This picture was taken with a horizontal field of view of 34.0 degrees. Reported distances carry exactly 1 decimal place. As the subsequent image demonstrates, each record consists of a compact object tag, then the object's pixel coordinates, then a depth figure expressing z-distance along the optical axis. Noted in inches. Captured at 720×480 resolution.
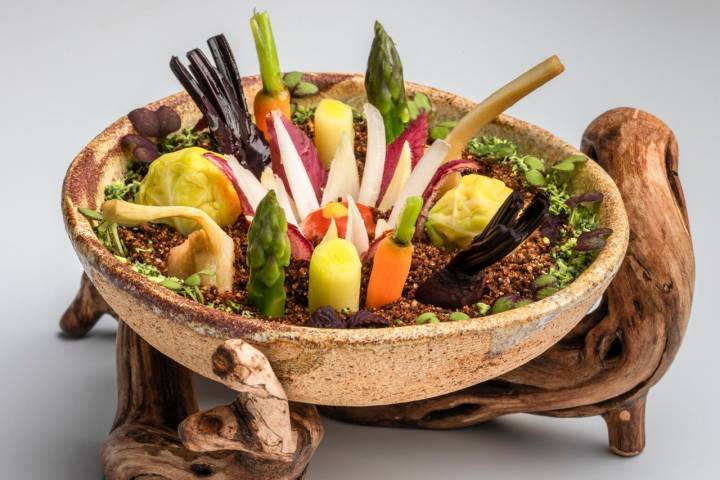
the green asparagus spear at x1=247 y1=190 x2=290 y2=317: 74.0
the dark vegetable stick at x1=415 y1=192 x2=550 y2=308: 75.5
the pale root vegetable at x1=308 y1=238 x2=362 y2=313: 76.0
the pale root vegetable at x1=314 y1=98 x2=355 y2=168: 93.0
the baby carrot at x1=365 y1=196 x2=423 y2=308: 74.9
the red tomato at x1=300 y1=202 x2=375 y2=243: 84.1
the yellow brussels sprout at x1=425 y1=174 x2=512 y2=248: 84.0
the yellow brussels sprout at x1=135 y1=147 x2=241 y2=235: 84.9
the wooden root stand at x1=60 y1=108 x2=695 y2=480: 88.8
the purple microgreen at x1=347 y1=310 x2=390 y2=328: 74.7
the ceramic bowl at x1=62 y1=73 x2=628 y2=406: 71.8
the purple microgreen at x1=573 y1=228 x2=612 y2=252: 83.7
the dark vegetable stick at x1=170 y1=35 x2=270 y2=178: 89.8
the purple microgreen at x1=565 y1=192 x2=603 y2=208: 89.1
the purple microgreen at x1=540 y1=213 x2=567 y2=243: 87.0
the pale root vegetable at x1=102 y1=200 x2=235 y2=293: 77.7
